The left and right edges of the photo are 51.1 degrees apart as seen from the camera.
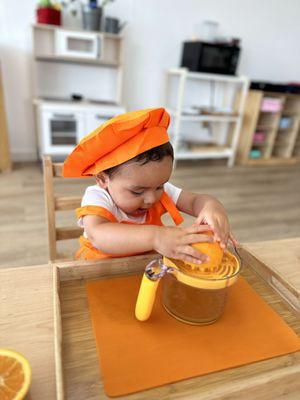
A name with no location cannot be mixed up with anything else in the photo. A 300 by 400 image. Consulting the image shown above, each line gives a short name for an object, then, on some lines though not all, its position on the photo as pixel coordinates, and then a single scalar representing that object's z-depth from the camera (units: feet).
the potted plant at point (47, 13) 8.41
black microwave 9.75
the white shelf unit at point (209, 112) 10.43
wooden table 1.39
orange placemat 1.48
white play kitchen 8.82
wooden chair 2.98
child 1.88
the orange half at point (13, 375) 1.24
